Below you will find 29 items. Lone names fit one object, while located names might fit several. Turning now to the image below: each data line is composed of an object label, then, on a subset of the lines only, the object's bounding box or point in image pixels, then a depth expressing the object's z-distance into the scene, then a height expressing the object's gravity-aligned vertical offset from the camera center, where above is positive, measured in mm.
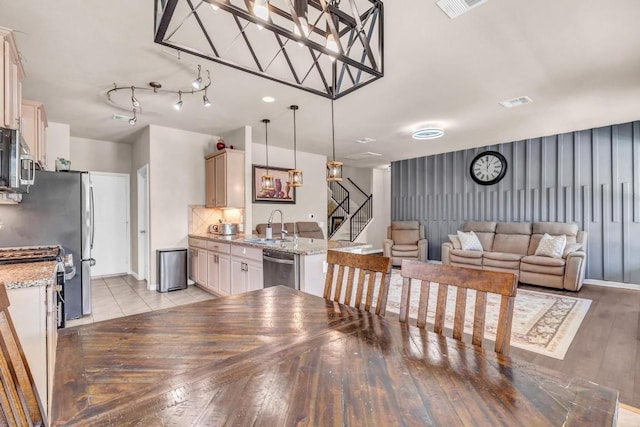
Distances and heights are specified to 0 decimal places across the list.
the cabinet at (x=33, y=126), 3396 +973
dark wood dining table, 739 -479
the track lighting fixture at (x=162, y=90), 3469 +1448
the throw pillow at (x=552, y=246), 5145 -578
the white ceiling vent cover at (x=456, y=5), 2197 +1476
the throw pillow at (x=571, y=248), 5066 -604
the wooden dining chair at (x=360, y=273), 1562 -327
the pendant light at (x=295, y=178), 3893 +429
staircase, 9148 -90
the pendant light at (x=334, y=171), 3402 +453
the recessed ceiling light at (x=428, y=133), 5258 +1355
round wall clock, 6578 +954
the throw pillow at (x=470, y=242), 6203 -608
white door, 5938 -208
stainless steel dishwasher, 3117 -586
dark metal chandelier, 1243 +1448
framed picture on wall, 6191 +492
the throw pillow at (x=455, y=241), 6416 -617
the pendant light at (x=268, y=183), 4410 +418
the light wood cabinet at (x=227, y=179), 5023 +555
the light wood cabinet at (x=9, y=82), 2184 +973
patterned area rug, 2955 -1243
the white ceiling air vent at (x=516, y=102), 4020 +1444
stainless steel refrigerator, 3230 -100
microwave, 2039 +356
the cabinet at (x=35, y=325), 1659 -612
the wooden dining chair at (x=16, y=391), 686 -421
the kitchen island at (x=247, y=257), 3148 -565
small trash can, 4945 -904
